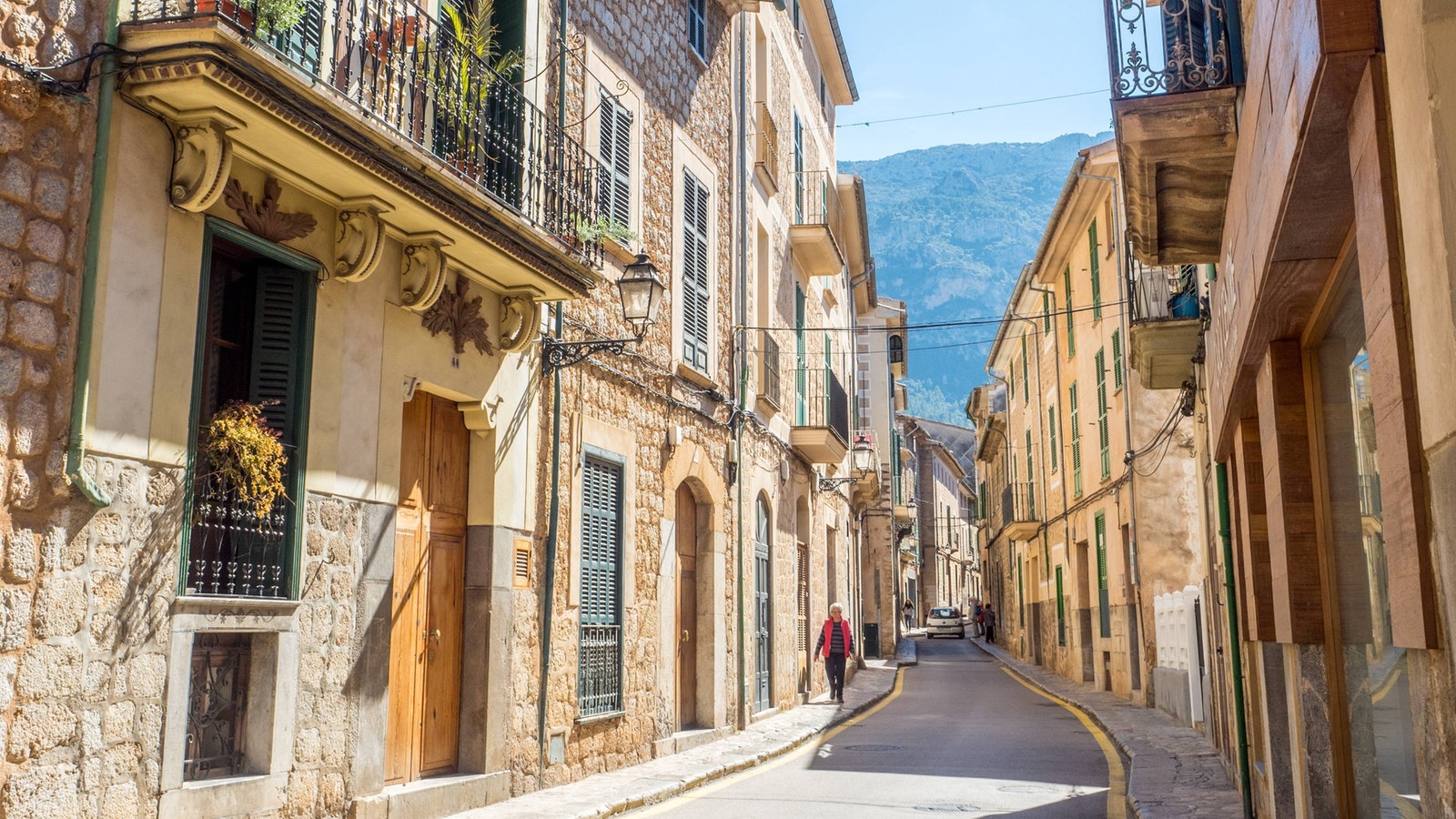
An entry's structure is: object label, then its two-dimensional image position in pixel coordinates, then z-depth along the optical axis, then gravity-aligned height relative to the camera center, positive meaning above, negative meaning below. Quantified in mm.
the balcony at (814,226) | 21297 +6803
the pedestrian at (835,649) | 19484 -591
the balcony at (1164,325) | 12281 +2881
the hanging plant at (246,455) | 6691 +887
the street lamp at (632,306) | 10680 +2713
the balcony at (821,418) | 20688 +3614
